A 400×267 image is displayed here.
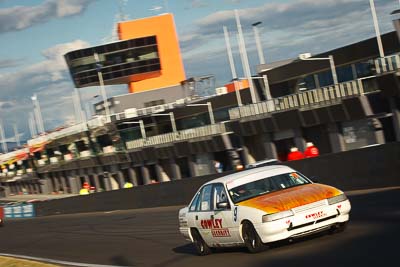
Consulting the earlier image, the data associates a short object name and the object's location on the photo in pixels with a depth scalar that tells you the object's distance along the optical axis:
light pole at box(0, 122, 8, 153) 153.50
